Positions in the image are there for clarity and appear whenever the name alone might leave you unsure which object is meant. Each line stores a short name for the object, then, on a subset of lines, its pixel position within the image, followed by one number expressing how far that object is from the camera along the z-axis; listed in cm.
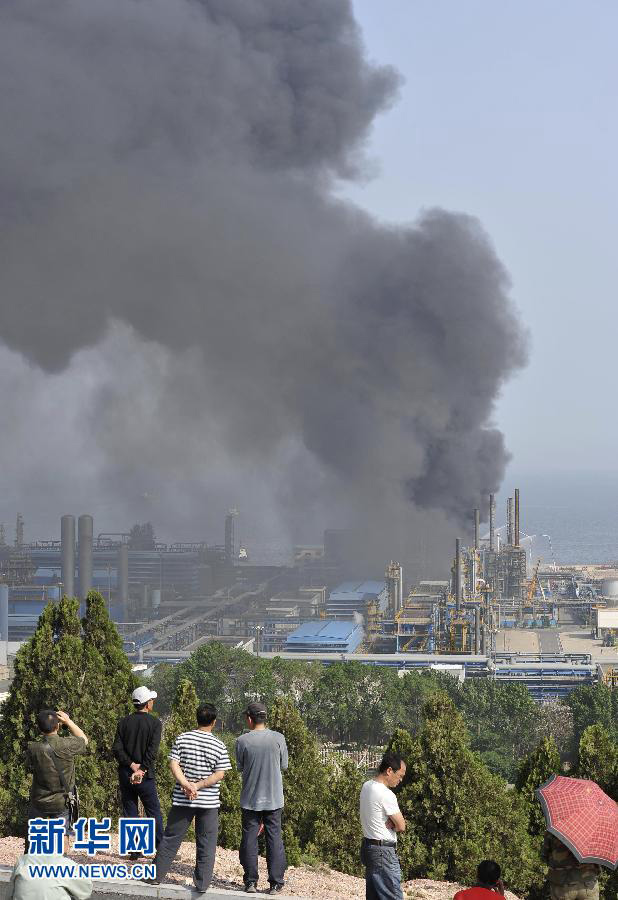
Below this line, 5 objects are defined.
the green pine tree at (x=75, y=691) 1669
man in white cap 1257
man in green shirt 1127
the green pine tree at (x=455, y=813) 1644
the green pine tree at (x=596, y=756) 1808
